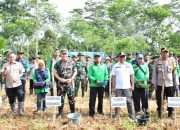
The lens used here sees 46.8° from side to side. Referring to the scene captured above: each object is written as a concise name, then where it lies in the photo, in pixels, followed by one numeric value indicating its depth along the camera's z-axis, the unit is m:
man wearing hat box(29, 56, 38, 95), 7.72
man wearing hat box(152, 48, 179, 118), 5.22
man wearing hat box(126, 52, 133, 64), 6.30
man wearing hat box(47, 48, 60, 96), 6.21
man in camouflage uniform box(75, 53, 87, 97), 7.57
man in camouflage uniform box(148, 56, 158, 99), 7.18
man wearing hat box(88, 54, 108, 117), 5.44
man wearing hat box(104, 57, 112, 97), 8.00
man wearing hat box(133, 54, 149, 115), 5.52
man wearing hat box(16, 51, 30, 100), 6.34
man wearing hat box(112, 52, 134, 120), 5.19
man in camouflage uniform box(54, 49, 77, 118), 5.11
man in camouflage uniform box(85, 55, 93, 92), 8.02
